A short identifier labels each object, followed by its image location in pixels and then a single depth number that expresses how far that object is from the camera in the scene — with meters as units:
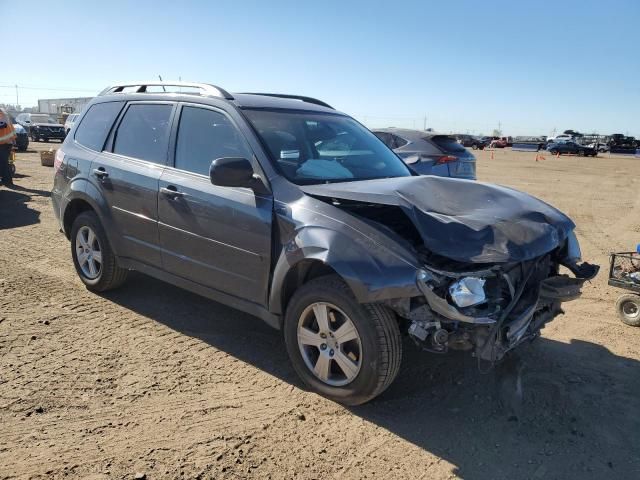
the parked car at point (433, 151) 9.05
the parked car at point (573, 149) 44.94
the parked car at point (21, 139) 22.85
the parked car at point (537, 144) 55.16
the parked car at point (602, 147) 46.48
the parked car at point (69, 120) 27.44
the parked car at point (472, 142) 60.81
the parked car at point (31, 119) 31.92
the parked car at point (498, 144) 62.54
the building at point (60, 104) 54.53
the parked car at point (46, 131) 31.17
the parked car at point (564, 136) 55.78
